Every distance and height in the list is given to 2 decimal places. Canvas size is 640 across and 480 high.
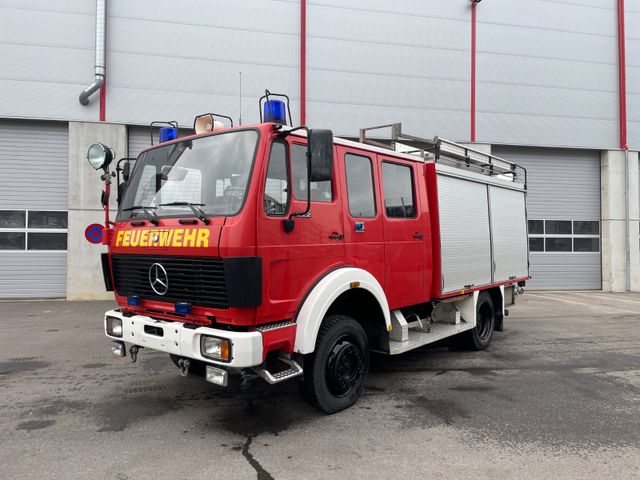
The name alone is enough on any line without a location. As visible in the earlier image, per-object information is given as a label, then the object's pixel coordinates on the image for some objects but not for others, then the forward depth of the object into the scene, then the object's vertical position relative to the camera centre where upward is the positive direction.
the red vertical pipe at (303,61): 13.13 +5.27
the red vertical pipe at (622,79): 15.28 +5.39
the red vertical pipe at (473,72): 14.34 +5.35
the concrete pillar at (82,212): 12.09 +0.89
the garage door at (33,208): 12.20 +1.01
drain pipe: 11.83 +5.02
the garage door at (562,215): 15.14 +0.88
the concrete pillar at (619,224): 15.24 +0.56
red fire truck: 3.48 -0.07
